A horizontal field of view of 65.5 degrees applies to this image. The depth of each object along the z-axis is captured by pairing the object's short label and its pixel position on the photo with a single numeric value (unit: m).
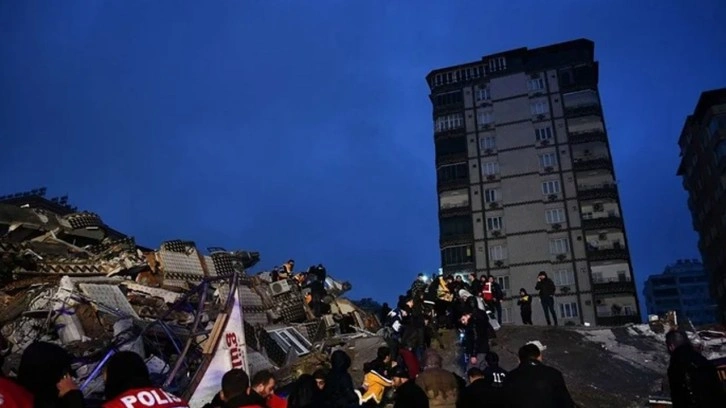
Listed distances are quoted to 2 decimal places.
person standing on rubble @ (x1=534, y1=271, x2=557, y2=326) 16.86
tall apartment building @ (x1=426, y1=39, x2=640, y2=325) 47.75
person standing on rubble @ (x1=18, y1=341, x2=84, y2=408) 3.00
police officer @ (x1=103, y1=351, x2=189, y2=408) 3.13
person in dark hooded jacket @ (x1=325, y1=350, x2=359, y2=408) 6.46
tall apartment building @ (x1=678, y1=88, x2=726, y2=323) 48.88
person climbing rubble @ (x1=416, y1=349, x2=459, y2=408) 5.63
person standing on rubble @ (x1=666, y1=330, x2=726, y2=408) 4.56
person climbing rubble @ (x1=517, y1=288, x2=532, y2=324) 17.59
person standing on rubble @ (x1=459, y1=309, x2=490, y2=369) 11.70
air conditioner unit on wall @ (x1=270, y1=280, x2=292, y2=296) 18.22
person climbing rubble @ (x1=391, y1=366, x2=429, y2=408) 5.13
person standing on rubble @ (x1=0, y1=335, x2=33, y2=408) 2.68
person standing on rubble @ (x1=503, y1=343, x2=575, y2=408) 4.43
